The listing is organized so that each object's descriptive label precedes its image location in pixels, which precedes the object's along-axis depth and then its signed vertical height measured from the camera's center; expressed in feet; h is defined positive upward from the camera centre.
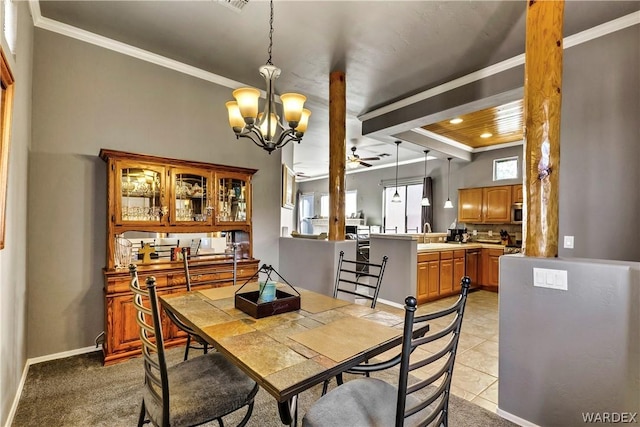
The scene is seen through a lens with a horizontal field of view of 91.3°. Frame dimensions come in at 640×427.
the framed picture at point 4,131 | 5.51 +1.52
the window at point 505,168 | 20.90 +3.24
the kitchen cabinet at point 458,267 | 17.90 -3.02
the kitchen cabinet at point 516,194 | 19.84 +1.38
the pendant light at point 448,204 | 22.80 +0.84
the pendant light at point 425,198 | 22.45 +1.38
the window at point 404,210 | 28.25 +0.49
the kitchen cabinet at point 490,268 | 19.10 -3.27
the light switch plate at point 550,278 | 6.21 -1.28
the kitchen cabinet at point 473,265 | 19.19 -3.10
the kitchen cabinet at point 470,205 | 22.13 +0.75
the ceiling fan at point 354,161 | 22.00 +3.90
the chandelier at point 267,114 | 7.06 +2.46
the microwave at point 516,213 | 19.67 +0.16
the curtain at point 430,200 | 25.84 +1.27
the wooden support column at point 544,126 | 6.63 +1.92
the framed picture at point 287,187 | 15.79 +1.55
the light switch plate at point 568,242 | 9.61 -0.82
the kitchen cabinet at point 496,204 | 20.51 +0.76
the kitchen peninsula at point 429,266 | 15.12 -2.79
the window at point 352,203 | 33.73 +1.37
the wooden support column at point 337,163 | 12.48 +2.10
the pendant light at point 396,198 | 24.58 +1.38
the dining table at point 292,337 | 3.77 -1.88
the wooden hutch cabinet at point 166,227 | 9.29 -0.41
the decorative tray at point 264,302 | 5.70 -1.69
